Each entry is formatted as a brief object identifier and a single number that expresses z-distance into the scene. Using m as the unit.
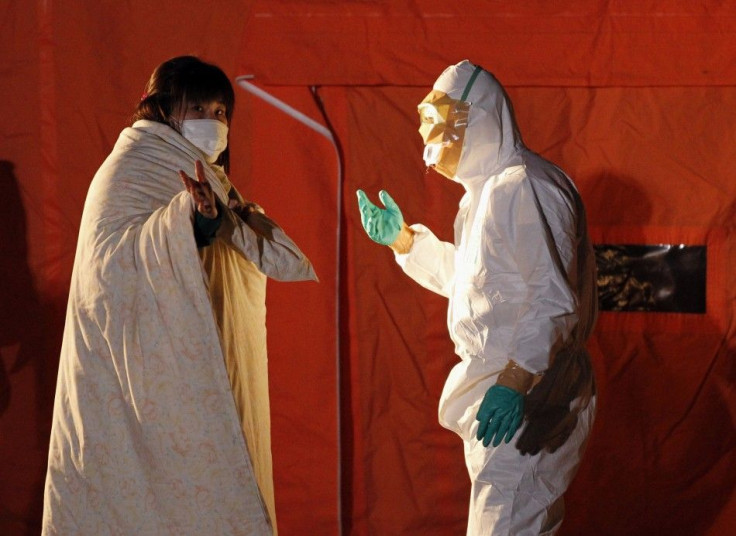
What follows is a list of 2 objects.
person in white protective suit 4.83
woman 4.91
